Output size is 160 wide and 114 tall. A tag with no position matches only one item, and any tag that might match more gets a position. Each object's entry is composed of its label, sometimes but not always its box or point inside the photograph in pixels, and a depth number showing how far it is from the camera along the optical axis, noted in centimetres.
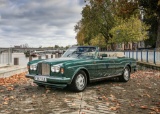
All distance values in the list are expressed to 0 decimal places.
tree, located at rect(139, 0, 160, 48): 1339
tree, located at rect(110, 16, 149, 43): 2520
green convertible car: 449
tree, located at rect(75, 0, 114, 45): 2561
